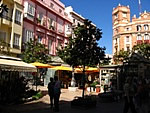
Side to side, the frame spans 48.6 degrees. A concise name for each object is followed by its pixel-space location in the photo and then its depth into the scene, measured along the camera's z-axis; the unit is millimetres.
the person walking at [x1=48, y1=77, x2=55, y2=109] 8115
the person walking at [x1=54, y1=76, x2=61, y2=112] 7881
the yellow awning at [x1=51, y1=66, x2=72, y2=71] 16708
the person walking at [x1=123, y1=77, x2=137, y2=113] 7206
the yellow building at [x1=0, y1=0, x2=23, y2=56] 19070
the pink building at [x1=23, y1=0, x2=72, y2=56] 22314
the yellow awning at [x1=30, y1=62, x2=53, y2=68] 13971
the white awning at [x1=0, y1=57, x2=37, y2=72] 8134
